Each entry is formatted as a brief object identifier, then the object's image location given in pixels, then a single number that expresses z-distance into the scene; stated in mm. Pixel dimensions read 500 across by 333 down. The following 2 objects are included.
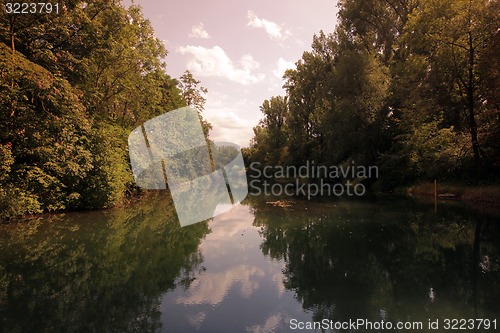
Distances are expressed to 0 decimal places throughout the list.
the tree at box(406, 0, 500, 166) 20078
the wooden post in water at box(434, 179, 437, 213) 22684
